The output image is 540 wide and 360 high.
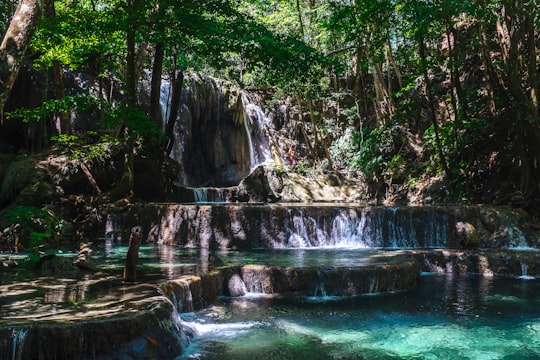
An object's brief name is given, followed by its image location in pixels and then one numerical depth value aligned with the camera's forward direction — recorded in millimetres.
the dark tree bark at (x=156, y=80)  14547
